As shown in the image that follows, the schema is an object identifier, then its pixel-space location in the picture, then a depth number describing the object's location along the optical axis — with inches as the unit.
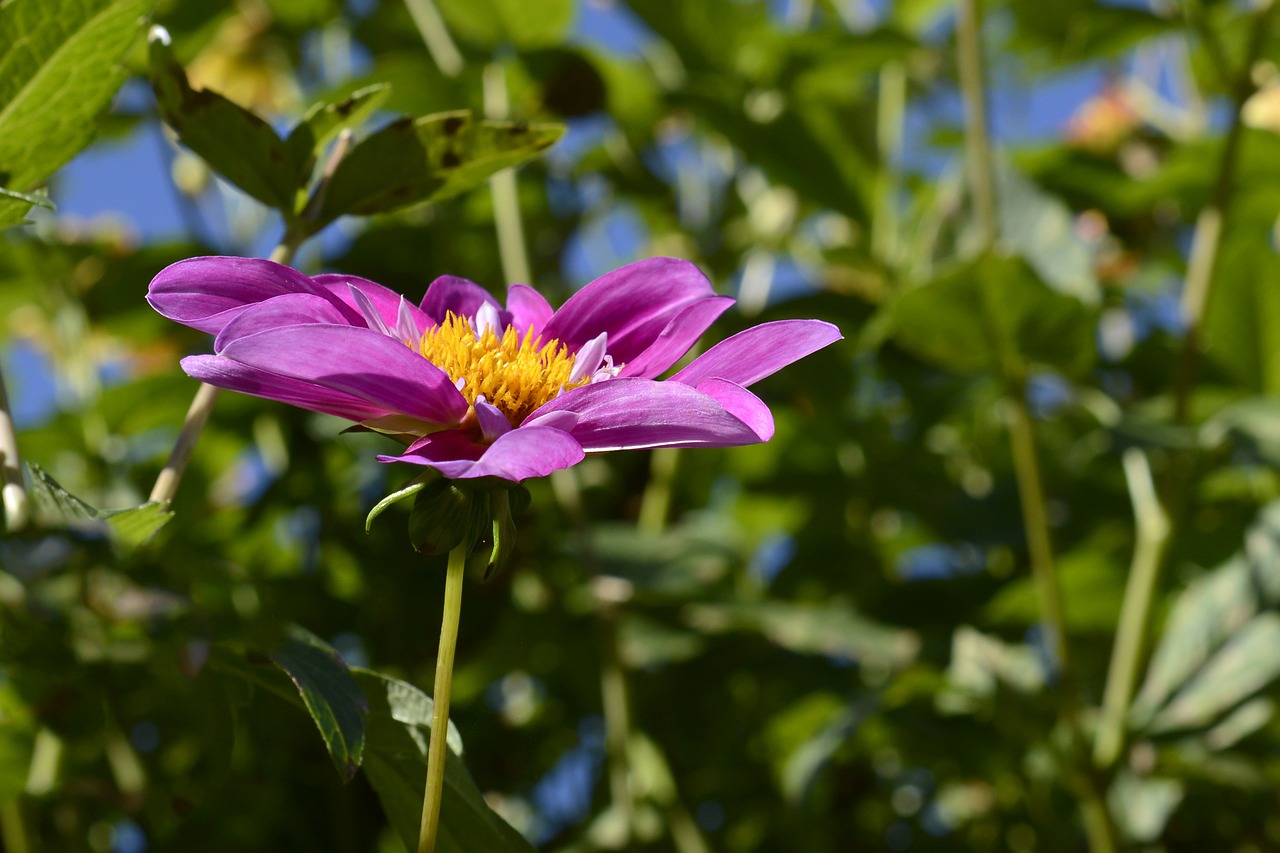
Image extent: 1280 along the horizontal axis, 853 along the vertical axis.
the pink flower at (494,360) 26.0
